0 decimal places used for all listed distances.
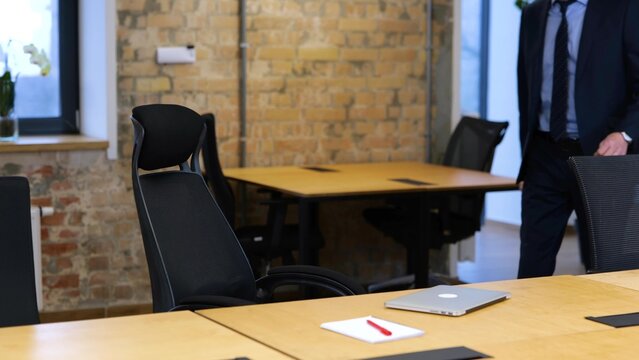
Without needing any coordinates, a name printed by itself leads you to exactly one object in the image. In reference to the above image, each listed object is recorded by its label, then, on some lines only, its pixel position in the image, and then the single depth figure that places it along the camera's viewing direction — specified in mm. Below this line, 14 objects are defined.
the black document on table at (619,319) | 2492
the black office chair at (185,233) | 3240
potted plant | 5566
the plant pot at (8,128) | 5590
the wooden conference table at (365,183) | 5125
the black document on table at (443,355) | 2186
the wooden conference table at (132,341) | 2172
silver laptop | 2598
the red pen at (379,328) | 2360
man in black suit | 4113
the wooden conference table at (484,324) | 2262
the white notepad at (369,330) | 2338
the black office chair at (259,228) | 5211
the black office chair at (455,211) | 5867
